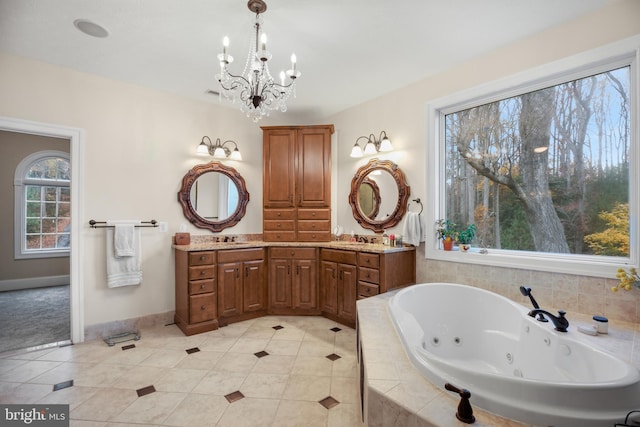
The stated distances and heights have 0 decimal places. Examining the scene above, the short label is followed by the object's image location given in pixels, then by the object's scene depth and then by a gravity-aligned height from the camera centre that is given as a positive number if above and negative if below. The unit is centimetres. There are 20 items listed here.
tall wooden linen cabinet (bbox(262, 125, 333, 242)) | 383 +45
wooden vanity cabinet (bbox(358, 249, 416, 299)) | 287 -56
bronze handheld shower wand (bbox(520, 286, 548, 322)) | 191 -55
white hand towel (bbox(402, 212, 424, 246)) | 304 -12
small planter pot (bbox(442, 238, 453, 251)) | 290 -27
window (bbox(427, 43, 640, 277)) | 214 +44
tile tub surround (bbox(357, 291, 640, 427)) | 108 -73
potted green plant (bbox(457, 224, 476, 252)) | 284 -19
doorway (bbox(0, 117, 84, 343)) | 283 -13
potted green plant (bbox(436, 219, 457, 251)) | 291 -15
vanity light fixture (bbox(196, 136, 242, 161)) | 358 +87
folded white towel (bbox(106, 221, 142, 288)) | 299 -43
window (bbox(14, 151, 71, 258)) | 493 +23
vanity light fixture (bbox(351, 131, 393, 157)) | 341 +89
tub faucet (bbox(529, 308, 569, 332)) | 174 -64
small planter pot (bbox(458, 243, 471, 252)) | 281 -29
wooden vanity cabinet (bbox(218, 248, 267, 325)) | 323 -78
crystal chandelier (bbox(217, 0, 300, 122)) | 188 +138
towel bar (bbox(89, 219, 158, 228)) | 291 -6
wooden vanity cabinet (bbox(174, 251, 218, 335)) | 303 -80
